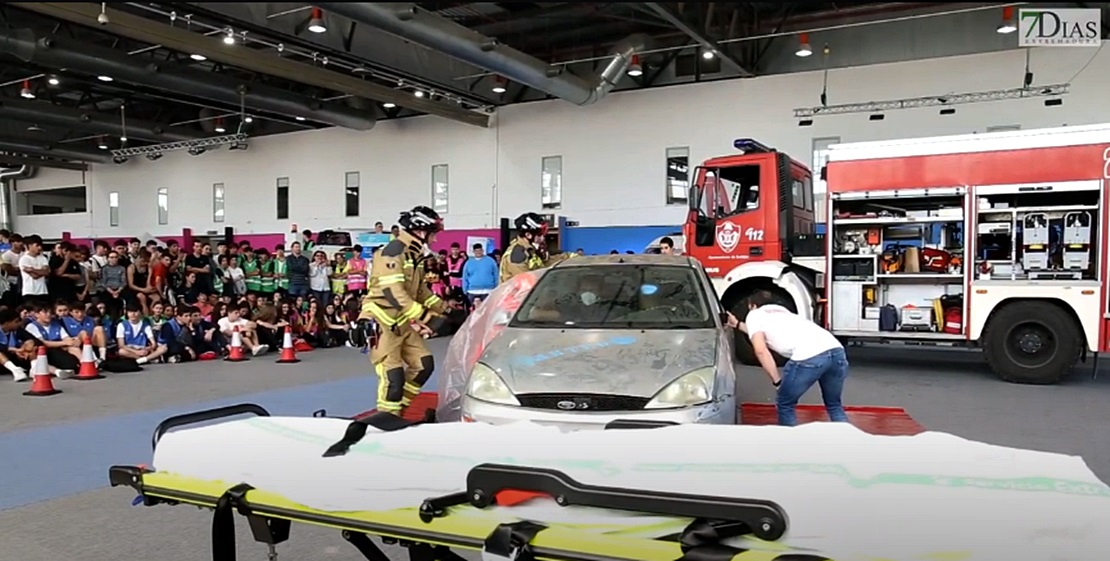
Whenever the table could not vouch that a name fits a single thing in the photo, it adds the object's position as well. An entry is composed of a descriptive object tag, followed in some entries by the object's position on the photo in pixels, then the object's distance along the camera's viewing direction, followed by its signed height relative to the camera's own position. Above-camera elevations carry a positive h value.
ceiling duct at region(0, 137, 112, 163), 22.81 +3.69
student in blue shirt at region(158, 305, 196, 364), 10.41 -1.19
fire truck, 7.68 +0.16
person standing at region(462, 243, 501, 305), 12.07 -0.30
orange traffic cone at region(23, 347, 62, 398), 7.63 -1.33
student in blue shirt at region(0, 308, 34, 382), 8.87 -1.09
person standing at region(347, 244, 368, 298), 13.88 -0.36
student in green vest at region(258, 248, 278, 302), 13.66 -0.38
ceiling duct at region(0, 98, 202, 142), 17.80 +3.77
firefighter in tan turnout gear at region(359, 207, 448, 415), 5.00 -0.38
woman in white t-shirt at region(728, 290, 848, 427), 4.79 -0.68
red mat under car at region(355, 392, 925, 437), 4.54 -1.14
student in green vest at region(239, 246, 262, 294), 13.66 -0.28
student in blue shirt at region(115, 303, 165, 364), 10.05 -1.17
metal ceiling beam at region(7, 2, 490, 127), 10.50 +3.60
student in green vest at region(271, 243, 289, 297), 13.64 -0.33
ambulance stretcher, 1.31 -0.51
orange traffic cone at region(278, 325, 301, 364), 10.35 -1.38
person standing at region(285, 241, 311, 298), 13.66 -0.26
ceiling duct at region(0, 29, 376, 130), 11.32 +3.60
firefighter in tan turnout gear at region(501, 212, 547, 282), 8.39 +0.12
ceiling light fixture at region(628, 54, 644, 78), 12.87 +3.71
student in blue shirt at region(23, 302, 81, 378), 9.05 -1.05
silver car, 3.67 -0.57
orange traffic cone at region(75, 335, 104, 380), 8.78 -1.32
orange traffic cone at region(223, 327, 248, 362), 10.60 -1.39
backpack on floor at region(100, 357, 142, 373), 9.32 -1.40
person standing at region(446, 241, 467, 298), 16.14 -0.25
